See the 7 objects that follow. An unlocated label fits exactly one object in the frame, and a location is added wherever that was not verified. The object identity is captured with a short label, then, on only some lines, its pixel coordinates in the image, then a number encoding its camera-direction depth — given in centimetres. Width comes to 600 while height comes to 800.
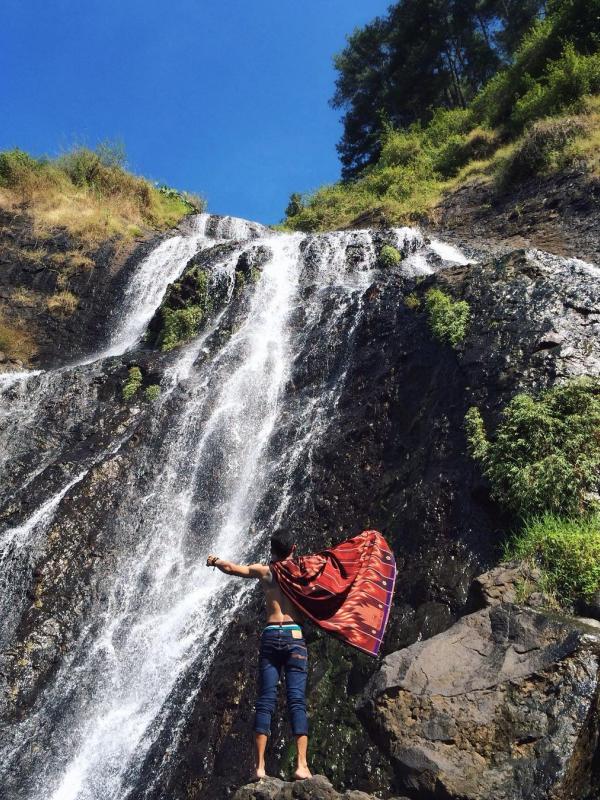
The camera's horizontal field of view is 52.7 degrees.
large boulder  360
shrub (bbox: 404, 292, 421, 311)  1052
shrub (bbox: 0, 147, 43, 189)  2452
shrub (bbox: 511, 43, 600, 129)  1825
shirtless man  421
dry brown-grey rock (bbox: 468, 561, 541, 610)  509
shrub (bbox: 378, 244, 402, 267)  1511
